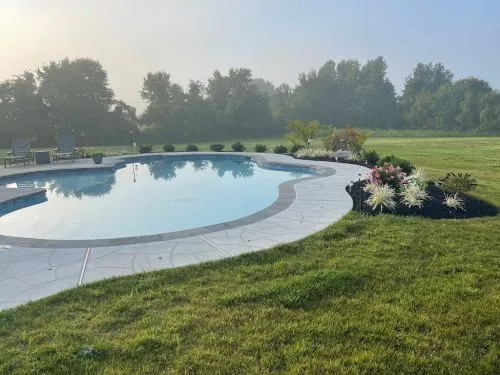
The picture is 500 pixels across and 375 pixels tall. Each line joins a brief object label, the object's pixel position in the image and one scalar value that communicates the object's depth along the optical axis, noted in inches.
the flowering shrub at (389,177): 261.1
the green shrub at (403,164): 324.5
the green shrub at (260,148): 679.7
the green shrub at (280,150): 655.8
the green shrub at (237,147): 696.9
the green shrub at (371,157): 467.2
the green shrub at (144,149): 700.0
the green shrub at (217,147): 705.0
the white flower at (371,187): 255.0
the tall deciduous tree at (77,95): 1050.1
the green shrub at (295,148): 621.2
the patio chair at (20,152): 529.3
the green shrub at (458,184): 257.0
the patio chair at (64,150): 567.3
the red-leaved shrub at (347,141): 554.6
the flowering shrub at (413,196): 239.6
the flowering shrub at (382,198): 238.1
